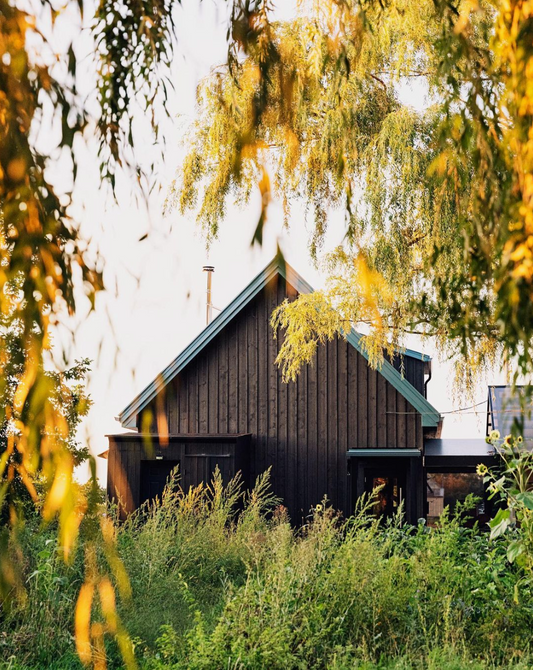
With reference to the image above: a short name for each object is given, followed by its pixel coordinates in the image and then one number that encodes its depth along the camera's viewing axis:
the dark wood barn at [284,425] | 36.32
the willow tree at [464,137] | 6.66
